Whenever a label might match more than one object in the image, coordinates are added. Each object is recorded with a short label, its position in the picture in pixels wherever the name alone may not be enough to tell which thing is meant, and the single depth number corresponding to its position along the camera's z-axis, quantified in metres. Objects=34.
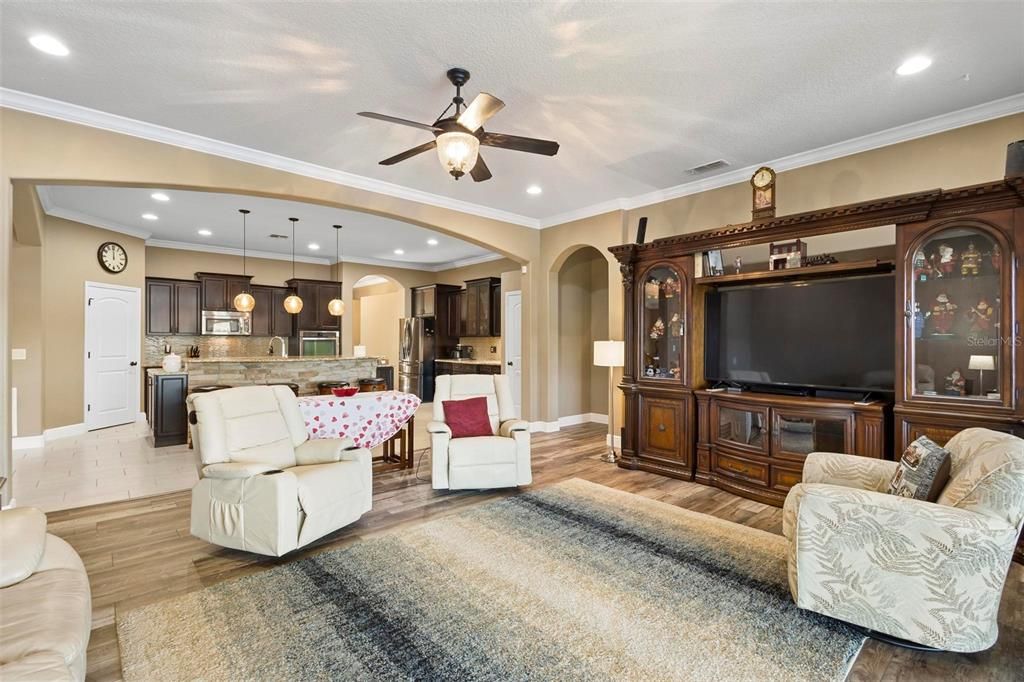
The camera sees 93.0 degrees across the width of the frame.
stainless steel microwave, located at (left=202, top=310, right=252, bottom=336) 8.37
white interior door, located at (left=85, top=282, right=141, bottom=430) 6.83
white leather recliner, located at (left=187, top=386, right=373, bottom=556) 2.81
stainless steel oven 9.09
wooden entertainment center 3.10
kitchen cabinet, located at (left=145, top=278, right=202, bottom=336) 7.91
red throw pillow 4.29
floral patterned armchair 1.98
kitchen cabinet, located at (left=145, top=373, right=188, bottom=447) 5.87
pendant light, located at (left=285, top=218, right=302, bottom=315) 8.02
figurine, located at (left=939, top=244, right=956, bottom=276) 3.28
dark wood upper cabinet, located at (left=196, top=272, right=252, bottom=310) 8.34
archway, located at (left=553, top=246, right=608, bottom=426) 7.21
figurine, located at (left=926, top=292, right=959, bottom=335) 3.29
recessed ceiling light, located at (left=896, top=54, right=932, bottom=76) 2.84
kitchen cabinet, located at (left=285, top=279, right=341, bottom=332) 9.03
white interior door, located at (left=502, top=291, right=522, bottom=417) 7.79
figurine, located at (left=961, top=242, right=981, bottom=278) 3.20
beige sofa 1.28
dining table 4.27
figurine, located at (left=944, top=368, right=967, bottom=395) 3.22
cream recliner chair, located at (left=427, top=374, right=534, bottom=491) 4.00
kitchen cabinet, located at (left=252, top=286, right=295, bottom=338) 8.88
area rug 1.94
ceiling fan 2.70
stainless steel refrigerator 9.84
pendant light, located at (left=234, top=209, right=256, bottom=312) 7.45
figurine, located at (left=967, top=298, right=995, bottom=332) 3.14
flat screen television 3.63
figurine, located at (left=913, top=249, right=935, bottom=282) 3.35
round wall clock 6.96
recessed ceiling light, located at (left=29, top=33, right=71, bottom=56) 2.66
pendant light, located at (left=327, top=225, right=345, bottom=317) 8.29
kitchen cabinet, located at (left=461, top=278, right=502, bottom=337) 8.96
